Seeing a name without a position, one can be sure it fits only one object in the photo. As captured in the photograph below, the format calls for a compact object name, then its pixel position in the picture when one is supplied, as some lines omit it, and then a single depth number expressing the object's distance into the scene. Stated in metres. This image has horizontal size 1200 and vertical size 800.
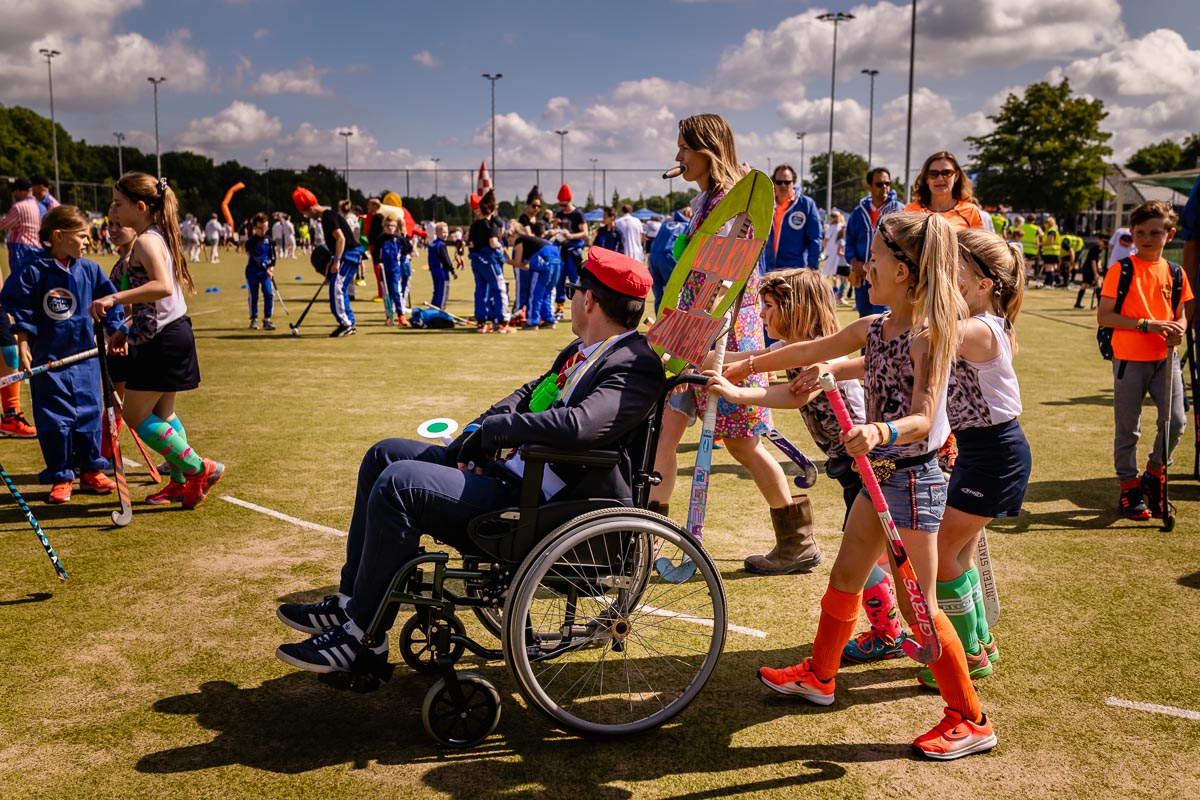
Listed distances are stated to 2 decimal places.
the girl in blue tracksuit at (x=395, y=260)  14.80
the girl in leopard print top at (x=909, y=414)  2.69
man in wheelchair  2.79
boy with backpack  5.37
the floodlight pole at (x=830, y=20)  42.91
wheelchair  2.74
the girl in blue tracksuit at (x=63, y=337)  5.48
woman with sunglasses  5.98
